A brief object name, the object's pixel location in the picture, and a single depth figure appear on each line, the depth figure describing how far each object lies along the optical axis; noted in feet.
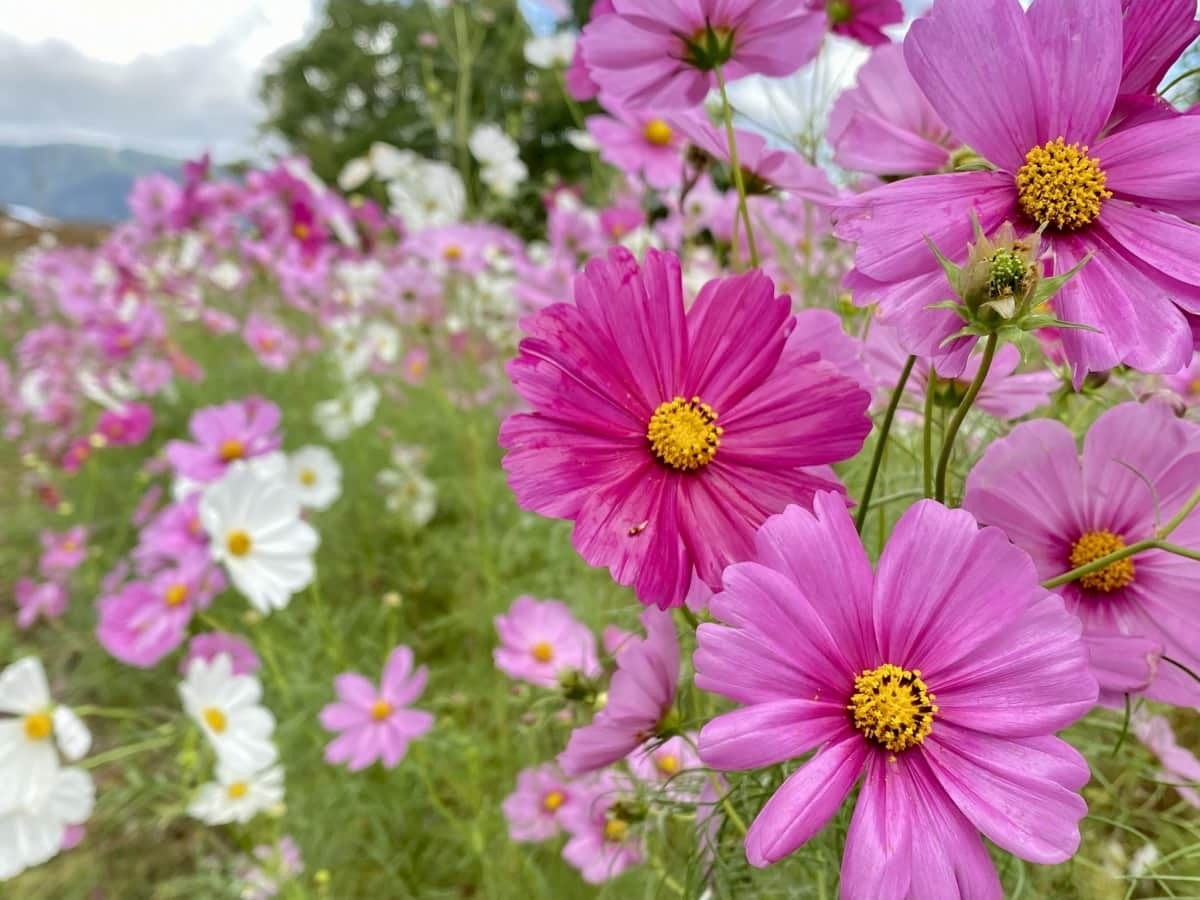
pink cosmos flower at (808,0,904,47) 1.44
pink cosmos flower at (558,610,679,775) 1.19
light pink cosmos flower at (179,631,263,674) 3.19
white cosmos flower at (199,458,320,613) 2.53
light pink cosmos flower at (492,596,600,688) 2.54
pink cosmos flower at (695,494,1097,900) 0.76
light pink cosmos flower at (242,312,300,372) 6.71
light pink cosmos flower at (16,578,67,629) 5.16
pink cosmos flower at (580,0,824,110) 1.16
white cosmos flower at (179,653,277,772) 2.56
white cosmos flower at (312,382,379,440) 5.71
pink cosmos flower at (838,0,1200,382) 0.81
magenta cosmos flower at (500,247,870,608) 0.92
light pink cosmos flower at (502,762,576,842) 2.47
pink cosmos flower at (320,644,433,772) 2.89
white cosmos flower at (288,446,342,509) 3.58
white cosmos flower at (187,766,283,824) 2.63
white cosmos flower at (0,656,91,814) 2.29
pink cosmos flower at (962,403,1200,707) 0.96
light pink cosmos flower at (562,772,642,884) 1.94
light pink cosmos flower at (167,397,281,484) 3.12
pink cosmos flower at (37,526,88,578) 5.03
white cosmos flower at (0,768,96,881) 2.25
